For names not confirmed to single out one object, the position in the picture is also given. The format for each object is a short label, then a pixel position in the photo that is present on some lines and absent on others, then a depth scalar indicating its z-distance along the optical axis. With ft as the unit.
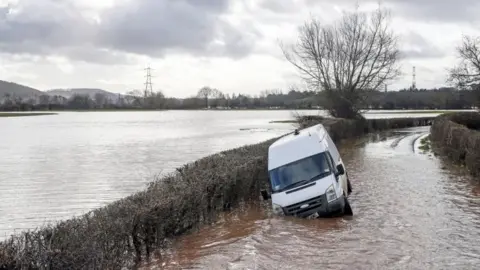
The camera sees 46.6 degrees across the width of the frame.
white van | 52.29
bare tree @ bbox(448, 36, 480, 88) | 165.37
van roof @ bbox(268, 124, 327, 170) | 56.44
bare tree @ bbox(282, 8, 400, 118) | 201.98
